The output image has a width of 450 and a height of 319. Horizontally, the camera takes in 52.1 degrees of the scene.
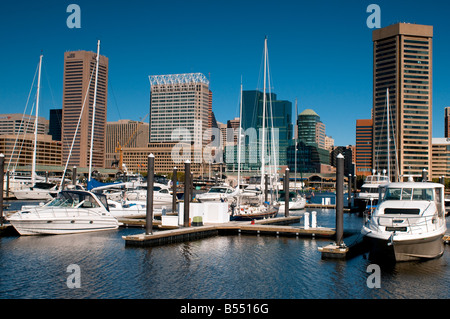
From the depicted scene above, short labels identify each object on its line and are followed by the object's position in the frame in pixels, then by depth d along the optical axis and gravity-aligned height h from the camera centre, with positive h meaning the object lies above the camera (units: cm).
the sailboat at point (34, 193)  8300 -334
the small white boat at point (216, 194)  6400 -260
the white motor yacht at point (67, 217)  3394 -318
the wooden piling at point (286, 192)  4744 -168
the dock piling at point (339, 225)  2661 -286
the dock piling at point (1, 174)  3484 +3
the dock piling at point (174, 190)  5001 -165
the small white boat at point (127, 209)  4778 -361
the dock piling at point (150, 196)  3030 -138
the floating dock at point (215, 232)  3019 -422
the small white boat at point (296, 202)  6981 -404
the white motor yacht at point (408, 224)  2431 -255
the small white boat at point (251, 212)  4451 -366
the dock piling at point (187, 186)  3447 -79
